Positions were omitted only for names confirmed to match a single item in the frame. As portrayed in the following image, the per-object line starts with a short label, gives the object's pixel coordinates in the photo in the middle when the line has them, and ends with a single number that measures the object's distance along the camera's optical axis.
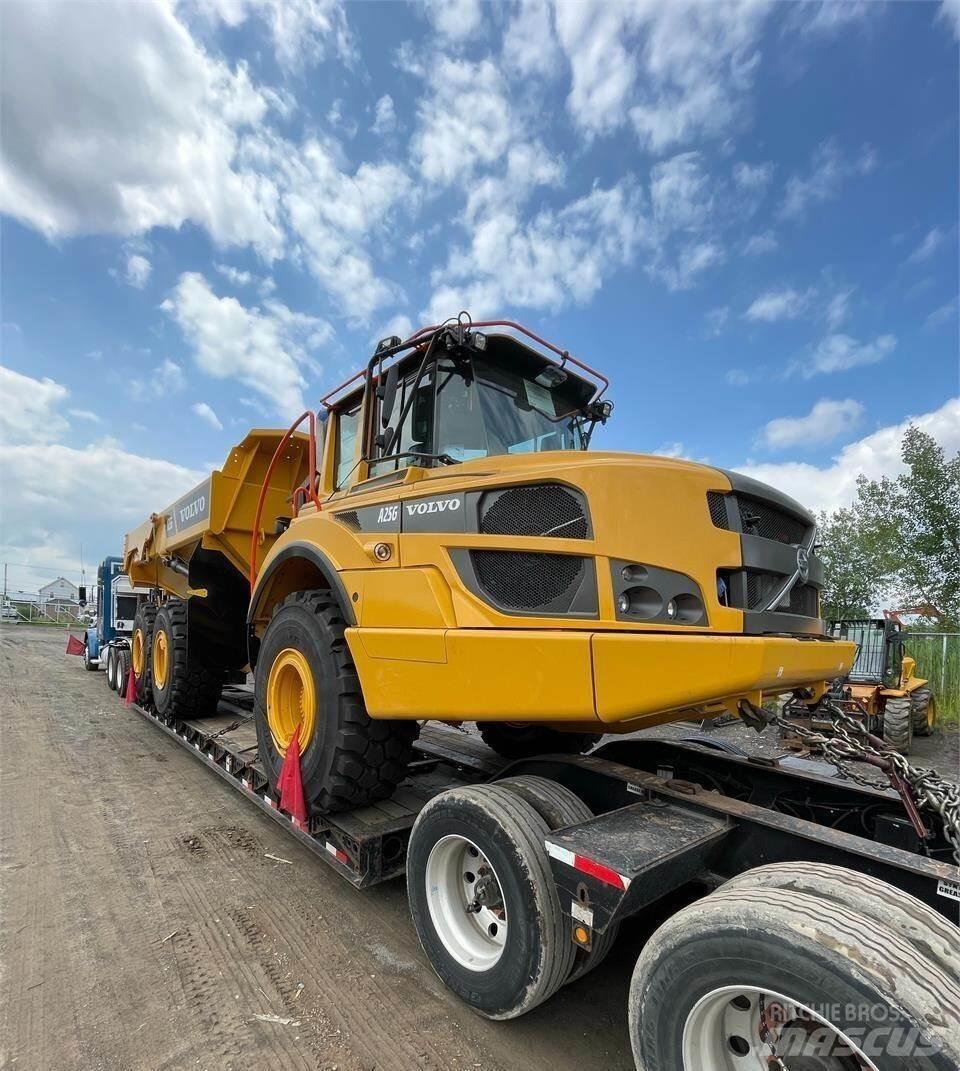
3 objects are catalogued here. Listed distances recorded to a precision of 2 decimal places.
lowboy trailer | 1.46
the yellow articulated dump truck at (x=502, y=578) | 2.34
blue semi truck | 13.99
